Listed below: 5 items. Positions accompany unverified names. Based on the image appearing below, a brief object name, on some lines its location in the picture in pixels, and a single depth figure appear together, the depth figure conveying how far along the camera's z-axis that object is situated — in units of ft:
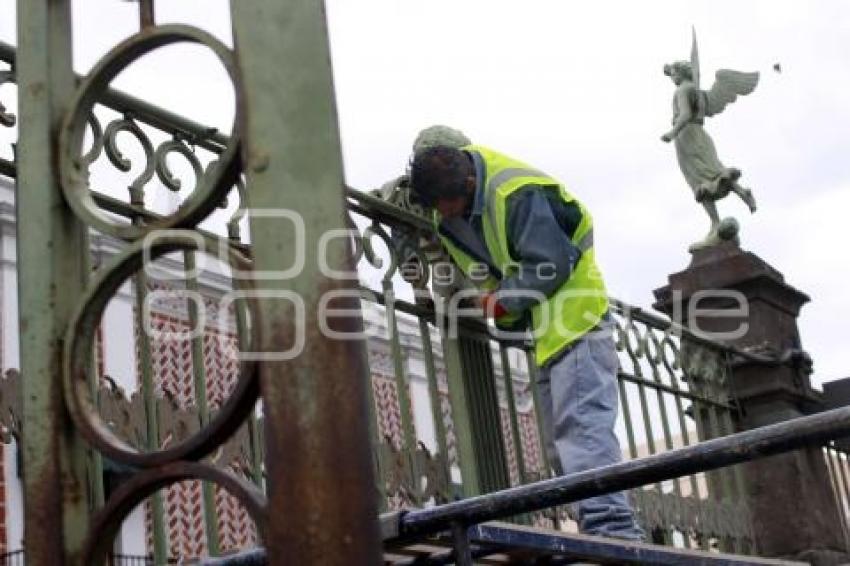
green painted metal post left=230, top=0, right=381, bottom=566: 4.93
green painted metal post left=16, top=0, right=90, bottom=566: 5.53
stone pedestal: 24.86
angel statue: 28.40
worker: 15.57
